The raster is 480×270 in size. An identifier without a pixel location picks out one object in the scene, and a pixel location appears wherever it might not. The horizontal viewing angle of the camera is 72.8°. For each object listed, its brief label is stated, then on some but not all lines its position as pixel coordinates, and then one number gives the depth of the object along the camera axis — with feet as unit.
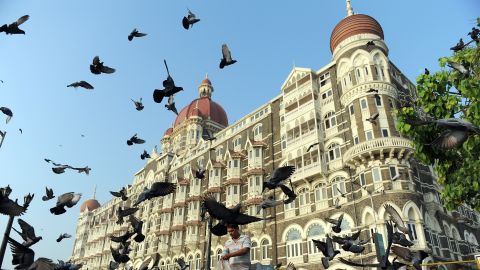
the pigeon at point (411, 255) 27.58
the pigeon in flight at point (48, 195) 36.01
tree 37.88
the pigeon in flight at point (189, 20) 33.21
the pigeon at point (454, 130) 20.25
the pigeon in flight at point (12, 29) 30.30
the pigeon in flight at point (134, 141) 44.25
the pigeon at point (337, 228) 39.53
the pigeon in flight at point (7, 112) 36.65
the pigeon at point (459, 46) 38.41
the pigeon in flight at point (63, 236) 38.35
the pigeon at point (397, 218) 31.96
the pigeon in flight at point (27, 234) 28.22
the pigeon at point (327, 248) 33.95
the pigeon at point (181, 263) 44.98
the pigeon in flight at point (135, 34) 35.30
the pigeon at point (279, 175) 29.86
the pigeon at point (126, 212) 33.97
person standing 18.28
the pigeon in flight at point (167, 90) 29.53
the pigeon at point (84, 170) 38.58
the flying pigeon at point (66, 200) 32.89
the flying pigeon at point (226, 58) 32.96
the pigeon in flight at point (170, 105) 36.17
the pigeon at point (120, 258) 34.28
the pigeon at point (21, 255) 22.94
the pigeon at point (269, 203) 34.10
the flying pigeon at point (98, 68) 34.37
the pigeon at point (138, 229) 33.58
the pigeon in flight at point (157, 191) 30.57
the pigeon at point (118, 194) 46.84
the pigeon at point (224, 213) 18.66
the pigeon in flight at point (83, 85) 36.09
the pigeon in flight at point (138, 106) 42.50
